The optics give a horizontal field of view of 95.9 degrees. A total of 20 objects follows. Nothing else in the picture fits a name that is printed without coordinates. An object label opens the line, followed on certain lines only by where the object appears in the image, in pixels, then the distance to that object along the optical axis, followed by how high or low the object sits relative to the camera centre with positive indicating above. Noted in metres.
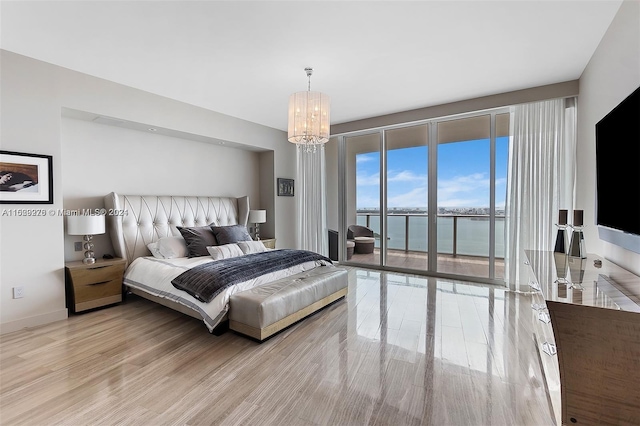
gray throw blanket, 2.62 -0.63
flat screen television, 1.74 +0.26
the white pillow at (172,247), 3.66 -0.49
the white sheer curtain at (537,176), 3.52 +0.41
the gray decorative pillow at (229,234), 3.98 -0.35
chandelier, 2.95 +0.98
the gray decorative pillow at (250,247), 3.87 -0.52
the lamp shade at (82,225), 3.07 -0.16
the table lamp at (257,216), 5.07 -0.13
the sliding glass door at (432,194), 4.22 +0.23
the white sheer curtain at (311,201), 5.71 +0.15
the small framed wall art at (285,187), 5.56 +0.42
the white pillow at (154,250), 3.67 -0.52
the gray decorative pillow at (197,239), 3.72 -0.40
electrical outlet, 2.73 -0.79
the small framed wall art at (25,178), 2.67 +0.31
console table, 1.30 -0.68
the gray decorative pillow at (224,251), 3.56 -0.53
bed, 2.72 -0.49
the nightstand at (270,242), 5.15 -0.61
